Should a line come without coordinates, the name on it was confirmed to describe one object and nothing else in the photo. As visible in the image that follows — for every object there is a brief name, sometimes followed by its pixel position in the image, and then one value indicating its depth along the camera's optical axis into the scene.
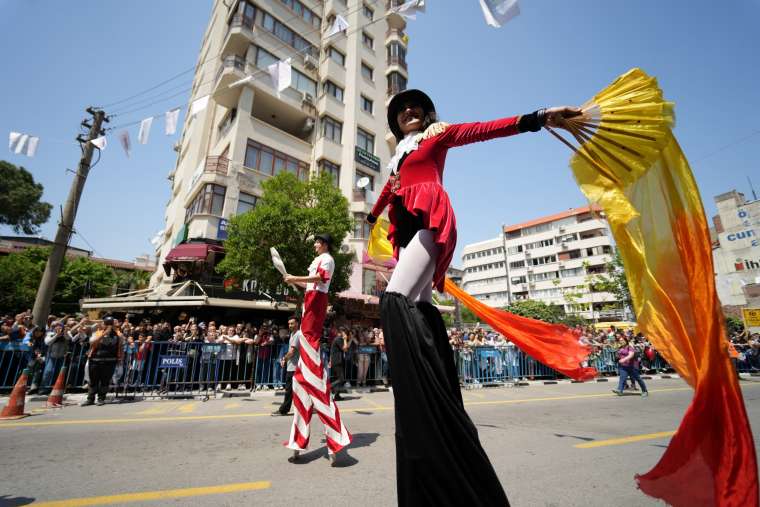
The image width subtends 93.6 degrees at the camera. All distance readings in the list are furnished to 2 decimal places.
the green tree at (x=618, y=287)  27.42
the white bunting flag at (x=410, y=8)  10.56
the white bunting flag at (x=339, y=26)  14.25
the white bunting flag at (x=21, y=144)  12.49
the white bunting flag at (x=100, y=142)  13.12
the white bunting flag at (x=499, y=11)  6.46
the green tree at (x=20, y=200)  33.41
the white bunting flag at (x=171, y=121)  13.62
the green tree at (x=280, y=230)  15.42
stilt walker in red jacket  1.37
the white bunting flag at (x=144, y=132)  13.86
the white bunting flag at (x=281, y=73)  13.08
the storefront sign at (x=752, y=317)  20.25
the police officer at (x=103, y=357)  7.46
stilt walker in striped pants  3.58
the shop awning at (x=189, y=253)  18.81
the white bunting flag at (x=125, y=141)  13.89
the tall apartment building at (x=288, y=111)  21.73
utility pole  11.25
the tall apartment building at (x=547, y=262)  56.00
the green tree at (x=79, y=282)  32.38
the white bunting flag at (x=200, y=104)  13.30
